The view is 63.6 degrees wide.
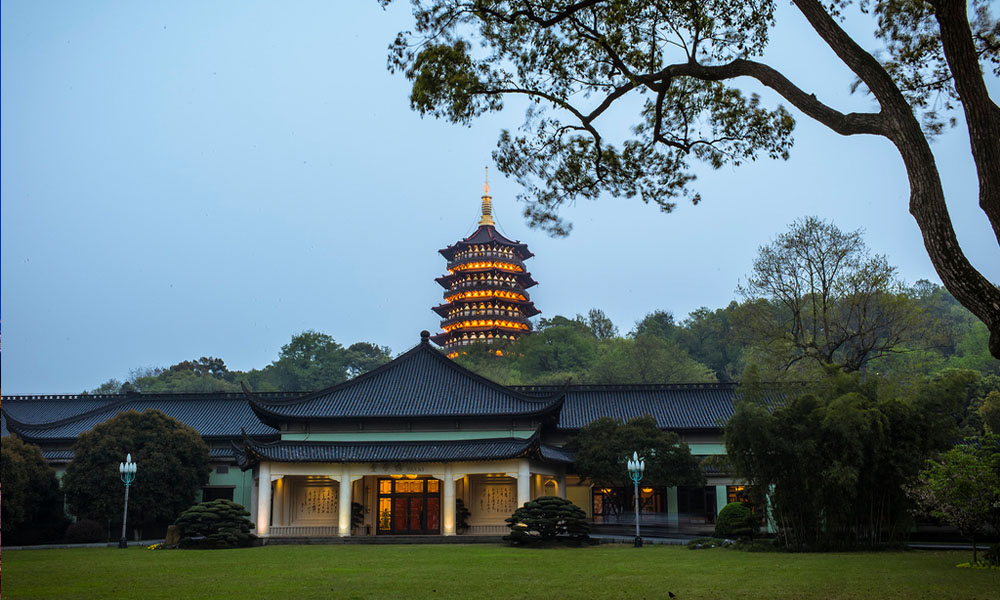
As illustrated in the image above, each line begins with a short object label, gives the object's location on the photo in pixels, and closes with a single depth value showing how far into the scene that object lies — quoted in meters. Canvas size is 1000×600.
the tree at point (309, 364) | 64.56
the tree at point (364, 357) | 70.06
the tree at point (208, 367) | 75.75
